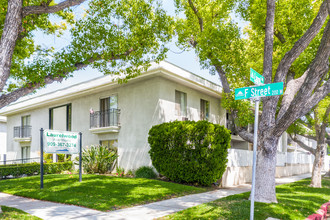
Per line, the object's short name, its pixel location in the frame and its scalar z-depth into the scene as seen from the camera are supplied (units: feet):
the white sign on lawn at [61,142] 37.58
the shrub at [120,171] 54.59
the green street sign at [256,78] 20.02
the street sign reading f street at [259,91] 19.69
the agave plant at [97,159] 55.16
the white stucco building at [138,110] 52.34
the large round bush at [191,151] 42.01
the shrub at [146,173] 49.00
